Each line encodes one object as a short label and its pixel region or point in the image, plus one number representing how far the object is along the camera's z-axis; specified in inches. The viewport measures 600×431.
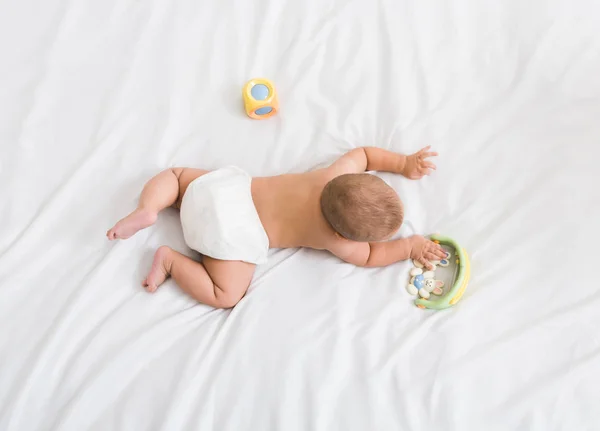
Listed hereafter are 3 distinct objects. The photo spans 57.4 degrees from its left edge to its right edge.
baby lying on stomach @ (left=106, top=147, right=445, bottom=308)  44.3
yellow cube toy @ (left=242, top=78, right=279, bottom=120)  52.0
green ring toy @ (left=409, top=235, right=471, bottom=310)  44.9
